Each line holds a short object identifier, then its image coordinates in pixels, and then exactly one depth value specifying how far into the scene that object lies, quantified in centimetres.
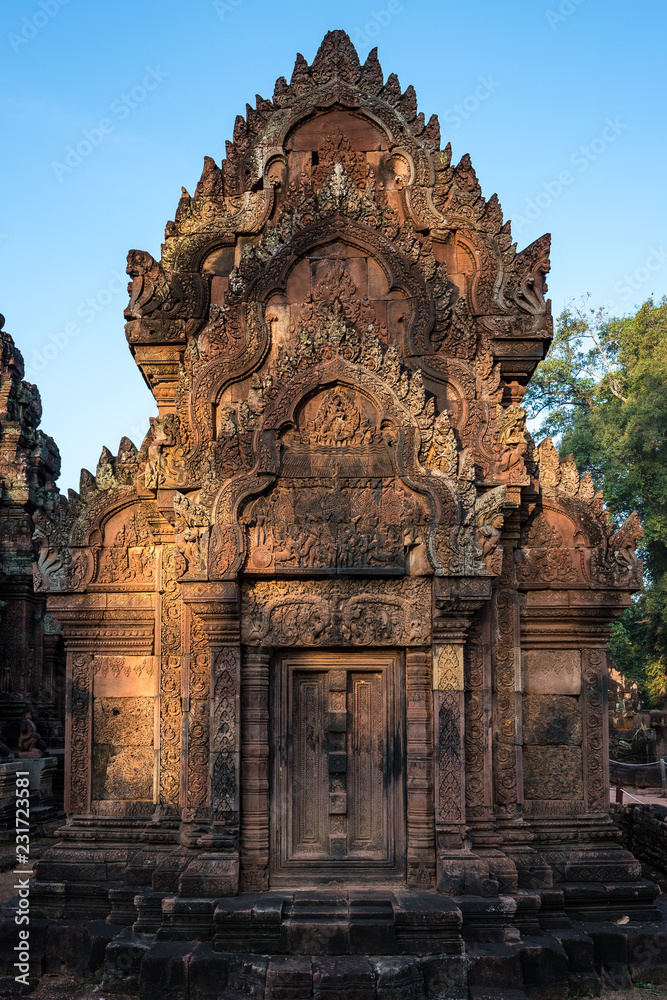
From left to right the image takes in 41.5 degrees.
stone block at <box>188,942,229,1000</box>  666
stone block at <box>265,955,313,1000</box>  642
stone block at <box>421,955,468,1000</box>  663
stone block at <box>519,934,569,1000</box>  685
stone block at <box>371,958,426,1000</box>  644
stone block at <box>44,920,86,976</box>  759
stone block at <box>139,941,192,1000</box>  662
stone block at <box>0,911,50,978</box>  751
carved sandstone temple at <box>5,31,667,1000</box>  721
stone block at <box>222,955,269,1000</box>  651
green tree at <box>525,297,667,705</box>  2845
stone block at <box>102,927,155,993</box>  700
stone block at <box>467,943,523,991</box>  668
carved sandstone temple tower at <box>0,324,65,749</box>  1827
